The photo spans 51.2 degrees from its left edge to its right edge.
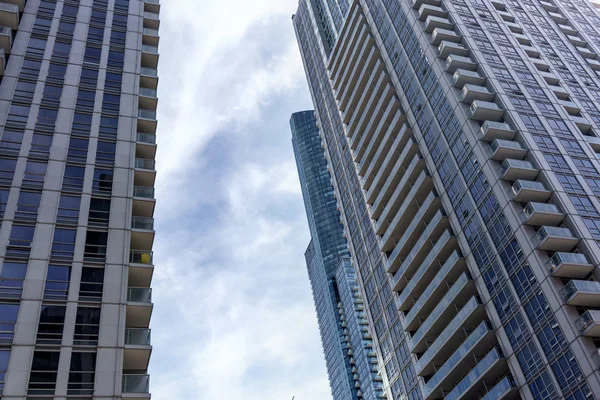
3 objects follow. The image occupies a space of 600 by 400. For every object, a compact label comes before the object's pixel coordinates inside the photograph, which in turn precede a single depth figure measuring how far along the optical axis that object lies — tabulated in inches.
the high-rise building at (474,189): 1975.9
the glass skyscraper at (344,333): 6348.4
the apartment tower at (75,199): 1348.4
